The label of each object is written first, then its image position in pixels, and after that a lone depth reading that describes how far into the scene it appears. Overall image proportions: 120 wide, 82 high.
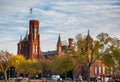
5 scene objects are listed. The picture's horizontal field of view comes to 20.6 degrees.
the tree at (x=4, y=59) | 100.69
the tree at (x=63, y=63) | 88.06
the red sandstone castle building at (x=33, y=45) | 156.86
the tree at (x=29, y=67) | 115.90
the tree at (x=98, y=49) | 72.06
